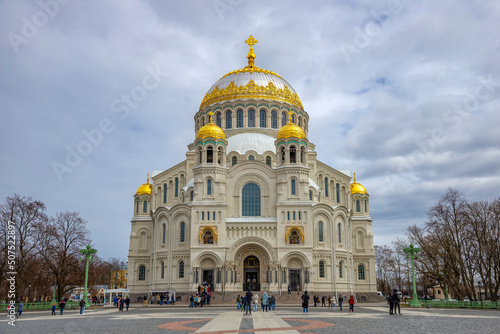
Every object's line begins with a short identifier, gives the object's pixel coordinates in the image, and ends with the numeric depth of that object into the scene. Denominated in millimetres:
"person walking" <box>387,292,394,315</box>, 27094
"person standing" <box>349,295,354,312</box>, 31441
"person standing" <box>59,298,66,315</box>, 30588
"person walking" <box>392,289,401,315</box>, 26797
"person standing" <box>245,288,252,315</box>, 27438
